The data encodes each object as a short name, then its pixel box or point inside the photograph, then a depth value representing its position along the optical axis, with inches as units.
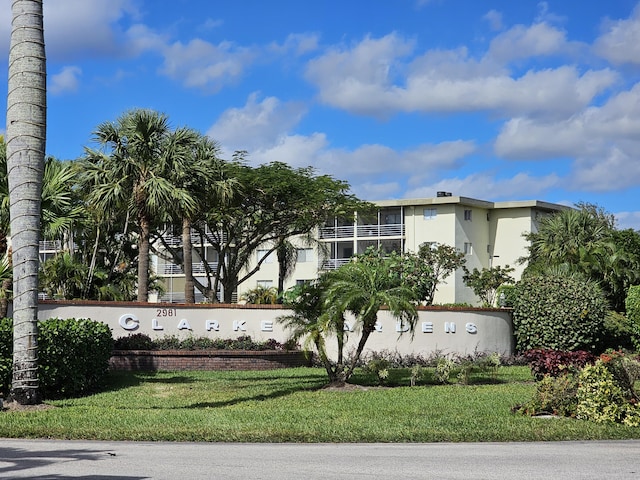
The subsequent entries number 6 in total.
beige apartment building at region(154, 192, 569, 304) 2447.1
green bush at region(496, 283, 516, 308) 1298.1
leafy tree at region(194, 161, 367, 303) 1651.1
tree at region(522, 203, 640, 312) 1445.6
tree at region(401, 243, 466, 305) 1830.7
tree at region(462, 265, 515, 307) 2113.7
